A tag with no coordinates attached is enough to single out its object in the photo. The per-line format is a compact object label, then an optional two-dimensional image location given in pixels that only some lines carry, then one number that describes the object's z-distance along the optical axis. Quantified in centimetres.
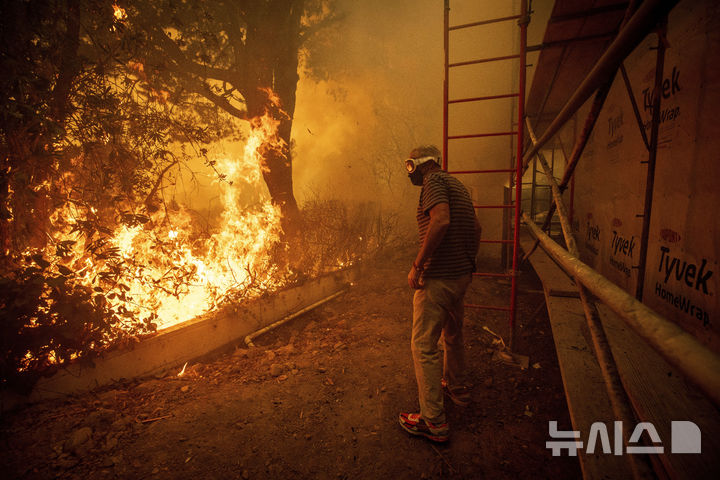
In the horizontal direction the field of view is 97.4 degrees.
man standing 285
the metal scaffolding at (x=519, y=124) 359
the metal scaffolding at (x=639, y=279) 99
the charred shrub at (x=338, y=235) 761
